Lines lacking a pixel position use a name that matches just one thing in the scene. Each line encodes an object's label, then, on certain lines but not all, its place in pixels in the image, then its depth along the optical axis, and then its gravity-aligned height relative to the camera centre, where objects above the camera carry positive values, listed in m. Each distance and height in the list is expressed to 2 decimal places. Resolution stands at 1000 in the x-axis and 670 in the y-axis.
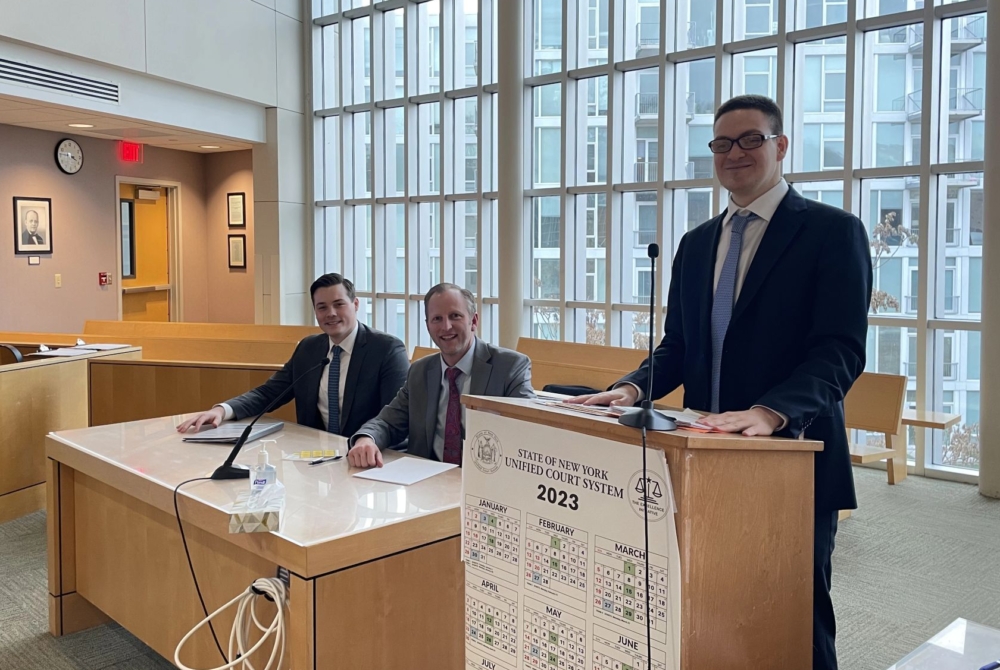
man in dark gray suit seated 3.60 -0.37
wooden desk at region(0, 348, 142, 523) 4.54 -0.74
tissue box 2.02 -0.56
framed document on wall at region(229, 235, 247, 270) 10.47 +0.46
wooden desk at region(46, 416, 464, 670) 1.98 -0.74
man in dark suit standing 1.69 -0.03
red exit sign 9.55 +1.57
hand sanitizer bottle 2.29 -0.52
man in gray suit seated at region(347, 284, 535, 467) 3.03 -0.33
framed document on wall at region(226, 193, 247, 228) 10.44 +1.00
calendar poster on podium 1.27 -0.44
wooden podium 1.24 -0.40
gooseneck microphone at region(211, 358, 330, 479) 2.53 -0.56
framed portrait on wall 8.43 +0.64
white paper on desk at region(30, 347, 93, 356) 5.28 -0.41
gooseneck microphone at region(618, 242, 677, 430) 1.24 -0.20
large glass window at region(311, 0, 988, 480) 5.72 +1.20
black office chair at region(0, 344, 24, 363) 5.35 -0.42
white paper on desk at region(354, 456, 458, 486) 2.53 -0.58
